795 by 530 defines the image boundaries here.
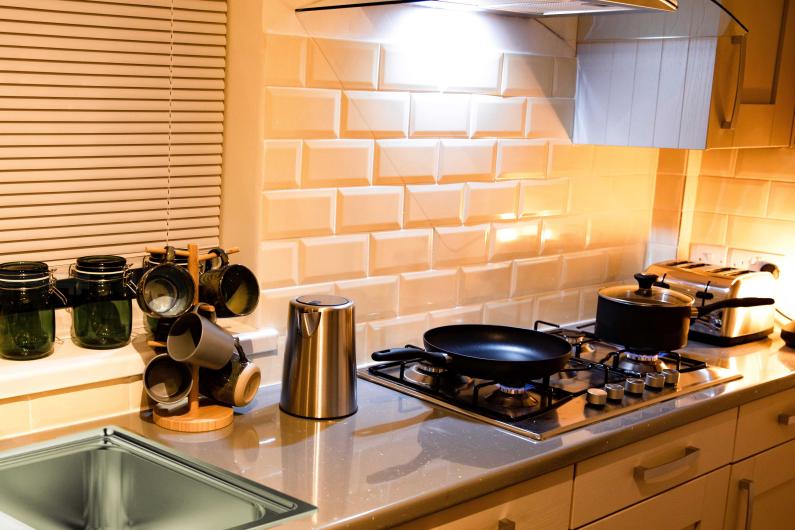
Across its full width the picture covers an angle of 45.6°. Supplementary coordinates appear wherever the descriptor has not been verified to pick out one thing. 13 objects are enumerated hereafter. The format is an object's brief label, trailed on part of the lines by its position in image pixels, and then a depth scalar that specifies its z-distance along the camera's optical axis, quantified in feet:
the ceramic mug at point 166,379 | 5.90
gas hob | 6.55
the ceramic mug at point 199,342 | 5.82
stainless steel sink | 5.20
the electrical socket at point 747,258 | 9.74
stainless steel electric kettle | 6.27
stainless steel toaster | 8.93
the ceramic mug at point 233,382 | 6.13
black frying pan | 6.52
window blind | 5.65
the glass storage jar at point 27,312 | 5.58
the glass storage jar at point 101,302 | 5.88
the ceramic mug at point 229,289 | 6.17
